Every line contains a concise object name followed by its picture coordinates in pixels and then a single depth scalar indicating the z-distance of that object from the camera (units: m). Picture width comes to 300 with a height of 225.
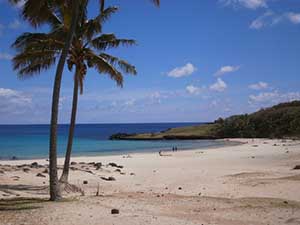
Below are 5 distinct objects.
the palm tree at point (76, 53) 12.54
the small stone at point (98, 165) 18.73
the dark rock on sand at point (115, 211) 8.03
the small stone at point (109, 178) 15.97
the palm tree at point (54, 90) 9.45
